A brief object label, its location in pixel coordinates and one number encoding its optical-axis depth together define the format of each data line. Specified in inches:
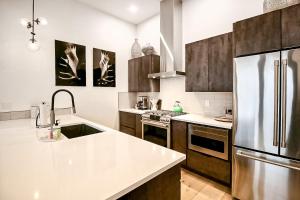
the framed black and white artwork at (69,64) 117.6
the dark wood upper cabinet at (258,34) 64.3
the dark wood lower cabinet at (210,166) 84.0
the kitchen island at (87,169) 27.2
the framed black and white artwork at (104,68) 138.8
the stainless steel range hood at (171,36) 127.0
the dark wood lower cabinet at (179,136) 102.8
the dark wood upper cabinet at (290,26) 59.2
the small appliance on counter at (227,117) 93.1
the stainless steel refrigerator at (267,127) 60.0
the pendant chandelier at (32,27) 85.8
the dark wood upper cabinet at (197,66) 103.3
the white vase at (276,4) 64.9
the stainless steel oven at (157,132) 111.2
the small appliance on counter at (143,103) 154.2
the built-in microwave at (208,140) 84.2
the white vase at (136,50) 160.1
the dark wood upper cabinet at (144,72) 142.9
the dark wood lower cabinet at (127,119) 142.4
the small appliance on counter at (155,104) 149.4
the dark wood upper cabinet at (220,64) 91.7
